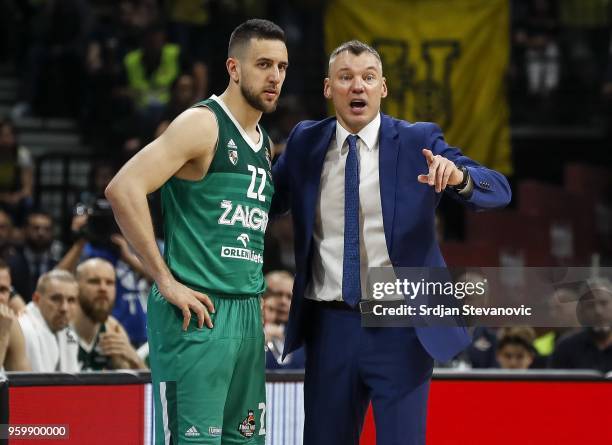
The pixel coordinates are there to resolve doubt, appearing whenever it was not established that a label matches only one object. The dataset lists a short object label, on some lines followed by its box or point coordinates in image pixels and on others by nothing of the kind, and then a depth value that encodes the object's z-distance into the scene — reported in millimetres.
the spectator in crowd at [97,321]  14039
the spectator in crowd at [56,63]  25156
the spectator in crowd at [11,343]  12680
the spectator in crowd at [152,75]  23344
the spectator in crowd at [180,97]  22531
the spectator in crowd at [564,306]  9953
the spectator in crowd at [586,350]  15398
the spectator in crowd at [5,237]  18703
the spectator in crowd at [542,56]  27187
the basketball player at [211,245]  8711
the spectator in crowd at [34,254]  18531
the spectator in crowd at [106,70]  24641
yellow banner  24156
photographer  16687
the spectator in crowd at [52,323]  13945
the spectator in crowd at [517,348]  15281
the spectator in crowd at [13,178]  21937
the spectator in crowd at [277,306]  15141
